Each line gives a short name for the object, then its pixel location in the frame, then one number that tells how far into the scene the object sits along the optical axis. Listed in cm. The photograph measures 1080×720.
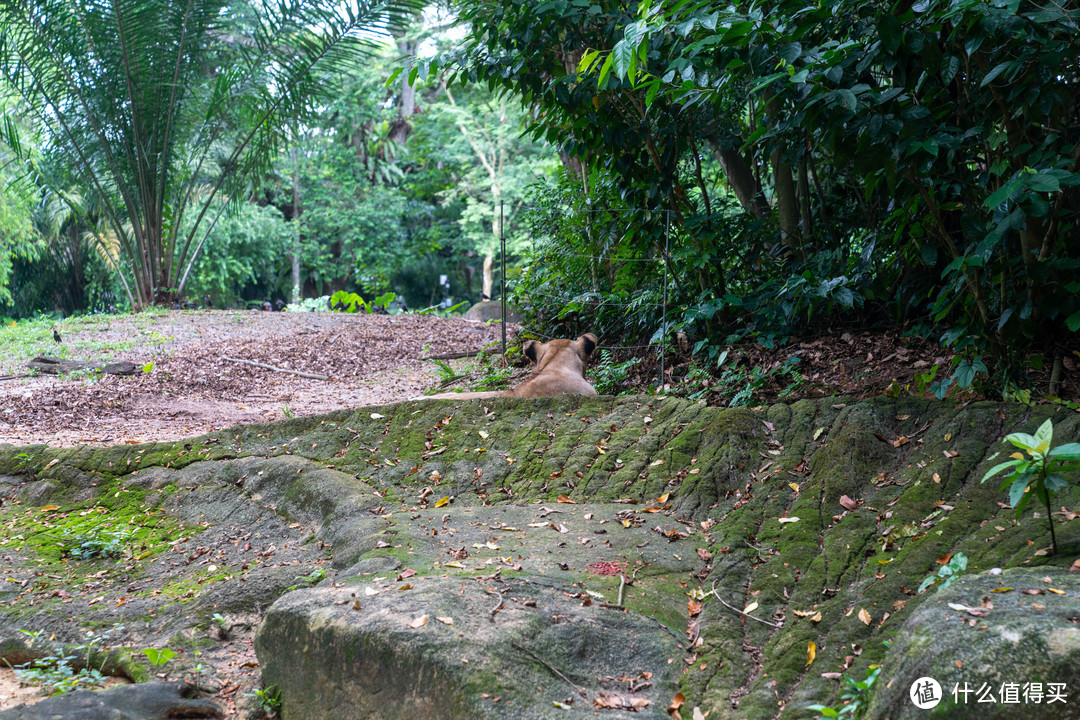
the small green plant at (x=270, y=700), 341
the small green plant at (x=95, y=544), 501
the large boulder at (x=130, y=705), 307
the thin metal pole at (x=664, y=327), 642
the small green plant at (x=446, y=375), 950
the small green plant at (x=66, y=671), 355
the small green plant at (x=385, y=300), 1897
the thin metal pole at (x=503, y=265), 818
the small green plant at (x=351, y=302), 1808
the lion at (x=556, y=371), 650
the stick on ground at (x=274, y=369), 1065
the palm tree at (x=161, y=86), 1278
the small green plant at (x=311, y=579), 417
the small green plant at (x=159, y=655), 369
